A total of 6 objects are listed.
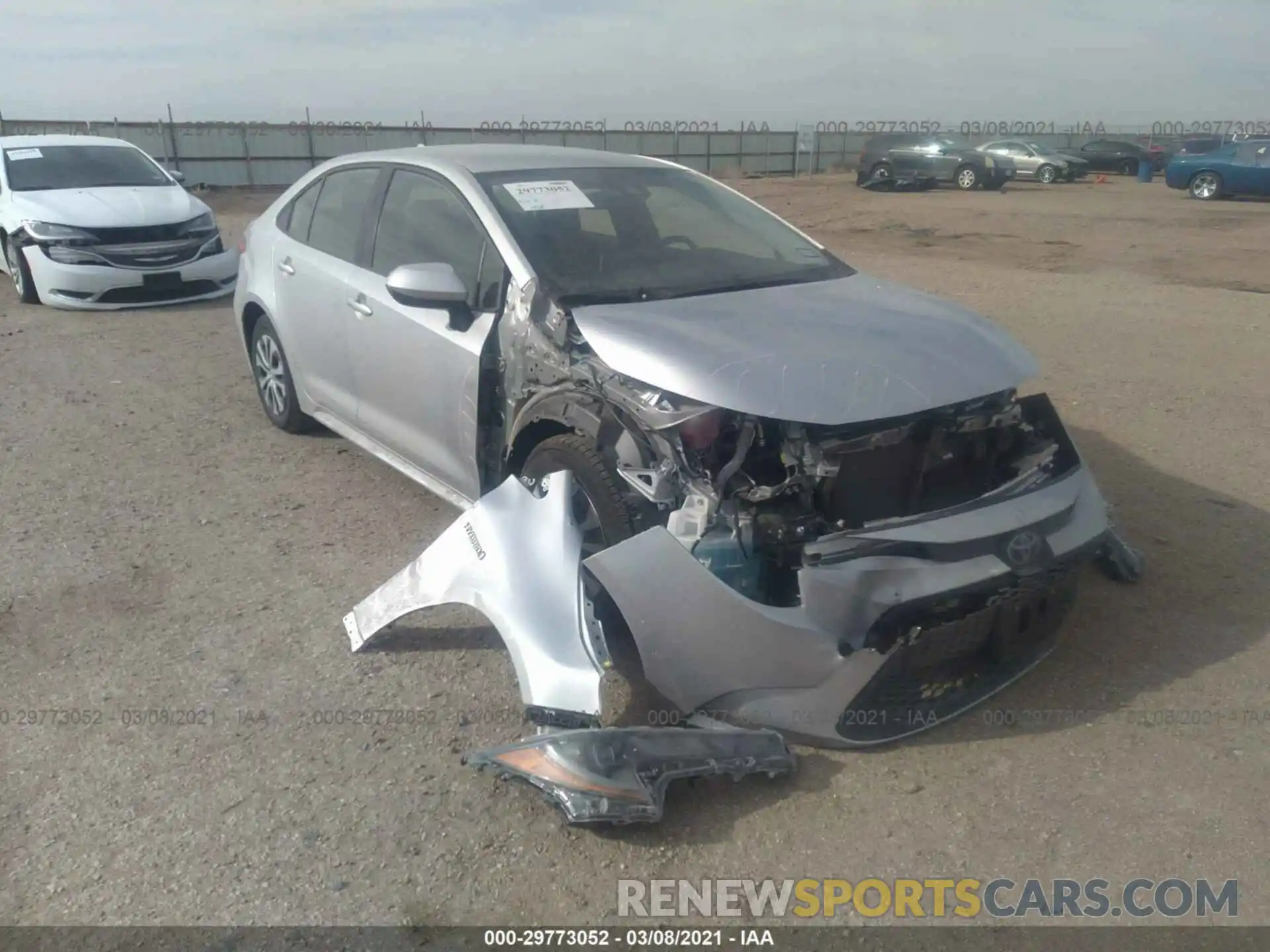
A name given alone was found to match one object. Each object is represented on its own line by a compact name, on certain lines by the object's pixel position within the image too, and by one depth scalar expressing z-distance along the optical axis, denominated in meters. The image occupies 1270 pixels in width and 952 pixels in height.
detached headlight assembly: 2.71
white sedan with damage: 9.59
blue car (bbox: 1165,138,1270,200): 23.20
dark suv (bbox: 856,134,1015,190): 27.22
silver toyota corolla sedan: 2.95
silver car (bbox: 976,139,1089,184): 30.47
